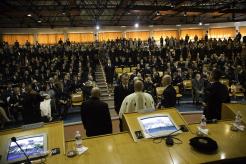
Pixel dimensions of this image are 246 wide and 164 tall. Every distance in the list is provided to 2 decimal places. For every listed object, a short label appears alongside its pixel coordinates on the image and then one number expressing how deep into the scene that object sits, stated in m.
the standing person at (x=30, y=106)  3.98
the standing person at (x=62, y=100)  6.31
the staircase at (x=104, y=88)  7.04
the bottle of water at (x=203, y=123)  2.35
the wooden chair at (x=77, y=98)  6.70
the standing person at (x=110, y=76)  8.81
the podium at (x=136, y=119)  2.30
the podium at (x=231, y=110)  2.61
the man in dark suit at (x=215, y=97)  2.92
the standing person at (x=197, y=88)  6.79
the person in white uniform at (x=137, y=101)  2.88
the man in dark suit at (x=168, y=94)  3.08
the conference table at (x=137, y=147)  1.86
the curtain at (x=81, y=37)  17.36
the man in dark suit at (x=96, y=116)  2.73
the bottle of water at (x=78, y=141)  2.09
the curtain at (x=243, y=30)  17.86
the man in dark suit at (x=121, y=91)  3.79
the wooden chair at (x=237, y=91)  6.73
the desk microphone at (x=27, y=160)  1.80
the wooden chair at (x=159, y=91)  6.73
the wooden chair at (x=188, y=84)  7.66
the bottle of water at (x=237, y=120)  2.40
